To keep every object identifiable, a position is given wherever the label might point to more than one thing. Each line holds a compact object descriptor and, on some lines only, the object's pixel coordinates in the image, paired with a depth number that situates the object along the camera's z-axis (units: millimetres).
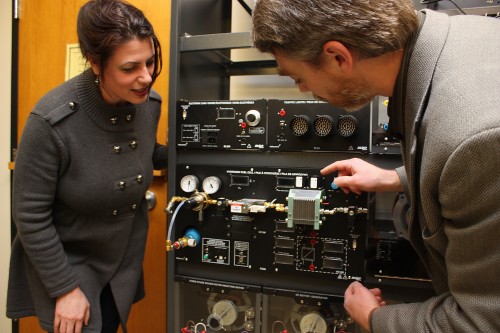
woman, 971
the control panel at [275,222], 1088
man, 556
